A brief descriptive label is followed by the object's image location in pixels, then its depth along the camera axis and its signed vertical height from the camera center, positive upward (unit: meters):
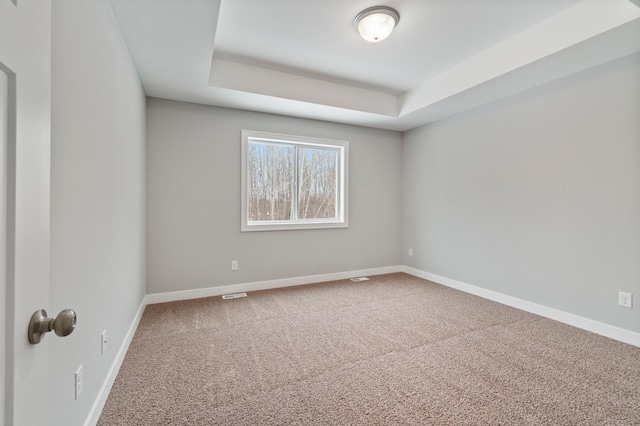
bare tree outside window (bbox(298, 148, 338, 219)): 4.20 +0.42
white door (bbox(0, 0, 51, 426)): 0.51 +0.02
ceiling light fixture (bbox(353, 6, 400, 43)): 2.17 +1.46
